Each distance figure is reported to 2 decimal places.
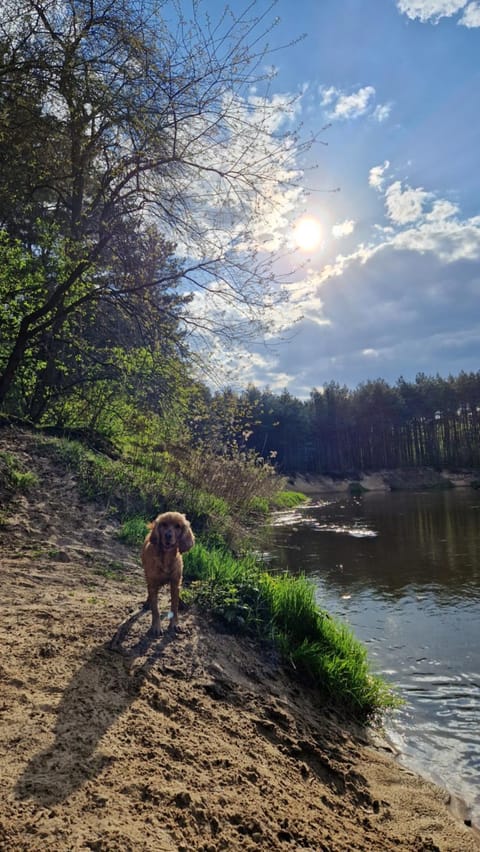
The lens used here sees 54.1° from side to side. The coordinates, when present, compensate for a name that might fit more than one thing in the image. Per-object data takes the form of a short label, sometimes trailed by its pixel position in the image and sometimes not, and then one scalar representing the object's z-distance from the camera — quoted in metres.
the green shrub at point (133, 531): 7.85
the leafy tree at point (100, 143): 5.81
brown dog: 4.17
